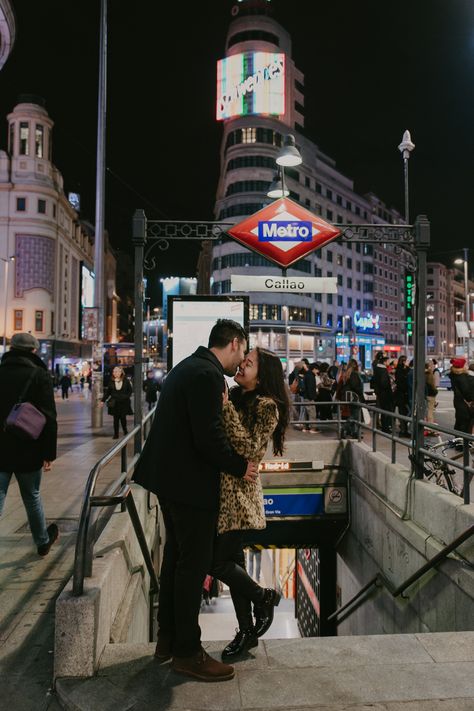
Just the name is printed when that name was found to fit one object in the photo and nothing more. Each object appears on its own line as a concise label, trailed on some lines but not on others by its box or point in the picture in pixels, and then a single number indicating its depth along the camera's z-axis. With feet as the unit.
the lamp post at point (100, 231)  51.34
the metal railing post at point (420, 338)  21.75
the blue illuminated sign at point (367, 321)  228.43
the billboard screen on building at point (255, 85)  222.07
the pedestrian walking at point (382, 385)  42.88
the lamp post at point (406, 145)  71.87
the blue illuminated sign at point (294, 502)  37.60
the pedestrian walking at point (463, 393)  32.30
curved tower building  217.77
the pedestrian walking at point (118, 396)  41.47
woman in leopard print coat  10.59
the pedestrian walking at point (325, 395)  49.70
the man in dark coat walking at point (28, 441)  15.56
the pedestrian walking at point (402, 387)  42.63
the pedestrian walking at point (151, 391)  59.31
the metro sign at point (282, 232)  24.38
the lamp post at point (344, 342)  269.75
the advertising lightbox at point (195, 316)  31.19
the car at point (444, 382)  131.13
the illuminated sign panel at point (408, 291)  111.06
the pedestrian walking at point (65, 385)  99.64
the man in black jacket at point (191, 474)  9.65
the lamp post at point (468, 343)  79.09
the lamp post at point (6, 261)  183.44
